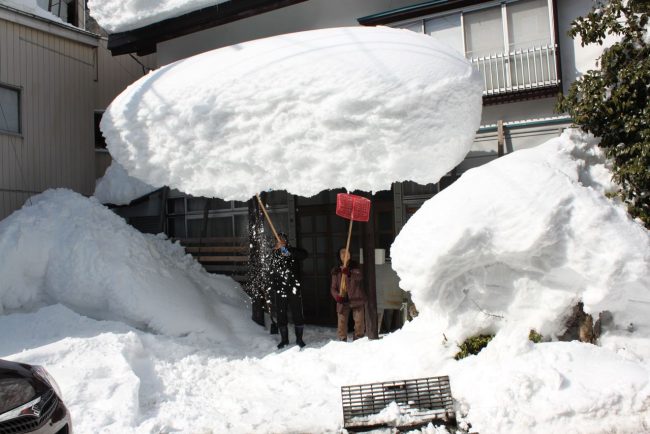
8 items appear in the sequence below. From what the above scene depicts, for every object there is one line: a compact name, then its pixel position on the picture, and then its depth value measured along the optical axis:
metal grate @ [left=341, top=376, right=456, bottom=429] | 4.99
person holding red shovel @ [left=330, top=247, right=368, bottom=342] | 8.04
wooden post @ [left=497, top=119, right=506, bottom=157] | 8.27
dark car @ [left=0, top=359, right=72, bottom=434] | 3.71
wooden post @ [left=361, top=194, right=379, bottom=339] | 8.06
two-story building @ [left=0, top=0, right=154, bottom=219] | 10.62
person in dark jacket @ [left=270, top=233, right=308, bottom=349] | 8.16
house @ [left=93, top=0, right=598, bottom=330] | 8.98
